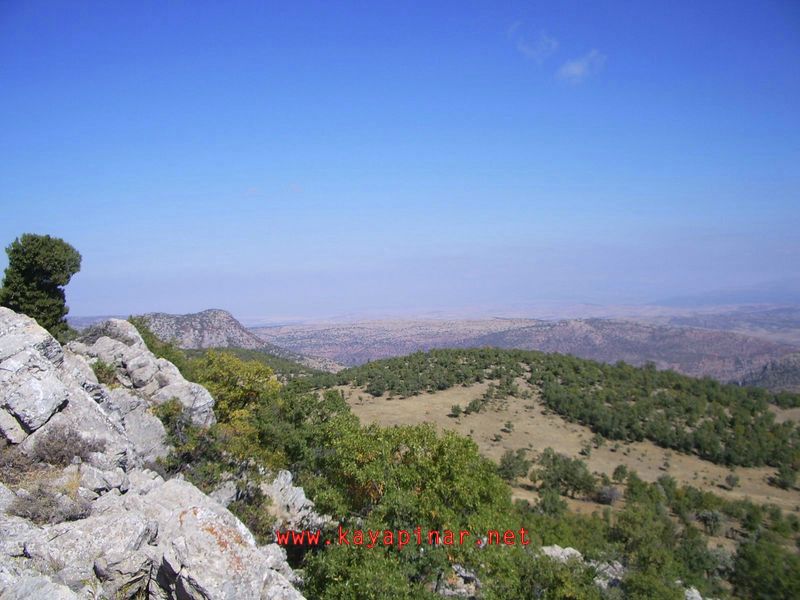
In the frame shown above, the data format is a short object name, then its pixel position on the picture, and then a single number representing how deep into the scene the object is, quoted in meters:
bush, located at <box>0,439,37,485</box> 14.01
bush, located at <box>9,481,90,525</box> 12.52
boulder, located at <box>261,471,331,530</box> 23.88
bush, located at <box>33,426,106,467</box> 15.43
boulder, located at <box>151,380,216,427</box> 27.16
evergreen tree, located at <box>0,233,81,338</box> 33.53
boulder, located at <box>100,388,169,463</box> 23.17
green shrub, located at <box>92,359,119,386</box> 27.34
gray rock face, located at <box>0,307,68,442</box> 15.90
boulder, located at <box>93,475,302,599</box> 12.06
